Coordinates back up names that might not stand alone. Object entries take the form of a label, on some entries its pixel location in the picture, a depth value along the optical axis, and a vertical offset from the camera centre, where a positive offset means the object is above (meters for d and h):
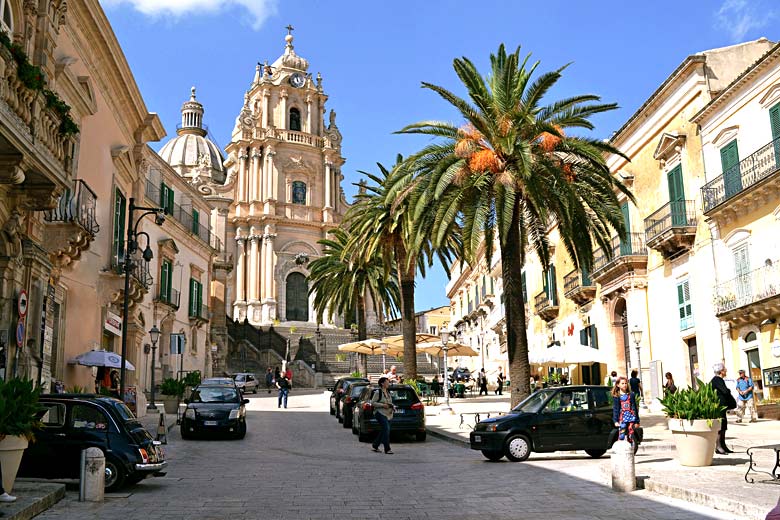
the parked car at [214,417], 19.97 -0.53
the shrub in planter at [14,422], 9.35 -0.24
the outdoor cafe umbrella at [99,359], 20.81 +1.04
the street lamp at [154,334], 26.61 +2.13
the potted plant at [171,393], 27.09 +0.12
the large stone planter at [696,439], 12.36 -0.88
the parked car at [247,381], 42.54 +0.74
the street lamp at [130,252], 20.55 +3.92
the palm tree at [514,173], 19.81 +5.38
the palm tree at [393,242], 27.33 +5.43
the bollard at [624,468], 11.02 -1.15
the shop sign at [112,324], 24.23 +2.30
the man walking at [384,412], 17.36 -0.46
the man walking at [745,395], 21.20 -0.37
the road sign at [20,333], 14.79 +1.25
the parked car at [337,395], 27.72 -0.09
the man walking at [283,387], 32.47 +0.27
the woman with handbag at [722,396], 13.88 -0.26
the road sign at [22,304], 14.94 +1.82
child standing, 13.03 -0.44
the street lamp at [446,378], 28.39 +0.38
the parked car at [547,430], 15.11 -0.83
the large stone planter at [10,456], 9.39 -0.64
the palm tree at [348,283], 37.34 +5.30
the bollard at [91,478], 10.48 -1.04
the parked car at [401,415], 19.58 -0.61
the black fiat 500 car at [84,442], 11.52 -0.62
